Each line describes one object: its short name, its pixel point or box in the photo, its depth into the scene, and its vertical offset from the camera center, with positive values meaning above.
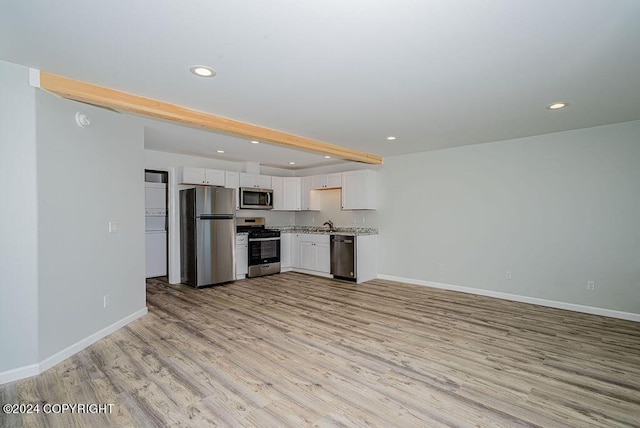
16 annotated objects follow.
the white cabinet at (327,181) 6.70 +0.72
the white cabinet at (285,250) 6.98 -0.83
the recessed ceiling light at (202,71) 2.38 +1.14
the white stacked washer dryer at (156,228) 6.37 -0.28
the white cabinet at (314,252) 6.43 -0.84
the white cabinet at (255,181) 6.52 +0.73
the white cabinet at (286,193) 7.19 +0.49
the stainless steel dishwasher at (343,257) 5.96 -0.86
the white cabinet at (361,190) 6.23 +0.47
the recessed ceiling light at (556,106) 3.23 +1.12
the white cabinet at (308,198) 7.30 +0.37
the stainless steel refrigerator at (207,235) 5.43 -0.38
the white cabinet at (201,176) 5.62 +0.73
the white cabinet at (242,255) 6.17 -0.83
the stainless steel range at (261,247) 6.34 -0.71
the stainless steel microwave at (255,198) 6.46 +0.34
